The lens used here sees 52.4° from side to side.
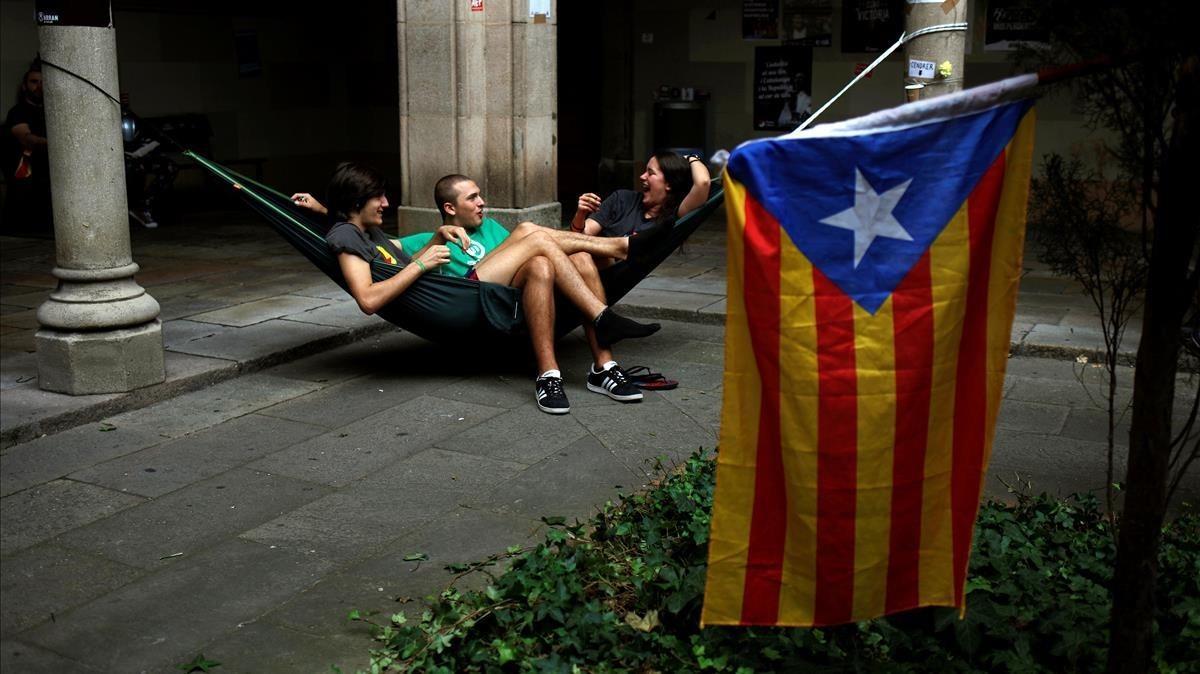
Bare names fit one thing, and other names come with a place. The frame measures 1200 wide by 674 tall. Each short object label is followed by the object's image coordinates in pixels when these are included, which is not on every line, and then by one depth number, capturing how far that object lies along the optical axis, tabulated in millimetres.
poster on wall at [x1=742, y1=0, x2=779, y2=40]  12734
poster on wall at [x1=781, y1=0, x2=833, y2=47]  12523
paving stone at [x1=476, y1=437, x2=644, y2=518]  4457
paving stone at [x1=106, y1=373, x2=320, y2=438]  5532
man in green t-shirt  6016
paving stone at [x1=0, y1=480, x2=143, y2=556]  4184
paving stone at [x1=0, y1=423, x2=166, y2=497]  4812
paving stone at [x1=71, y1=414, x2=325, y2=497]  4766
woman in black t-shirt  6383
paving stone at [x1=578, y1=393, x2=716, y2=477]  5117
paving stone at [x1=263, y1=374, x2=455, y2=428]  5684
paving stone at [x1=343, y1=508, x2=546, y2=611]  3666
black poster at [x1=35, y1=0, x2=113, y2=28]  5473
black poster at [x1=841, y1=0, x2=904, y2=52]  12234
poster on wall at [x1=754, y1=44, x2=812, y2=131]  12711
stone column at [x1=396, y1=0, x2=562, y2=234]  9086
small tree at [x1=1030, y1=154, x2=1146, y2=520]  3377
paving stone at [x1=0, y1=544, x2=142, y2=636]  3578
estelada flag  2609
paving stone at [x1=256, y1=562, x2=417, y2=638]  3477
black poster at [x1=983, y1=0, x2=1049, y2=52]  11367
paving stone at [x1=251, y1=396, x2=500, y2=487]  4910
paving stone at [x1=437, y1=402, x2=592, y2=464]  5145
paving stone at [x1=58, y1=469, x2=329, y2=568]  4082
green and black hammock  5973
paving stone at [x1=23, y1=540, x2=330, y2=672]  3354
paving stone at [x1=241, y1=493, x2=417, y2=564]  4074
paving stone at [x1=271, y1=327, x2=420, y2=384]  6461
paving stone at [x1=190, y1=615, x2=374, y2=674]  3246
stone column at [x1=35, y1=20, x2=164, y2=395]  5566
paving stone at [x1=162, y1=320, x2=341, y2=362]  6598
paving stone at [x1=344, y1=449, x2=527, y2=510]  4500
